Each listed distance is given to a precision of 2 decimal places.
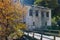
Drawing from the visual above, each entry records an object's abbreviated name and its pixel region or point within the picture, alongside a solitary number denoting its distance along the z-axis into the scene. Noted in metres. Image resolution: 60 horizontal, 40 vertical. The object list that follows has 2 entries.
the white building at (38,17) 25.85
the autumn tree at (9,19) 9.53
